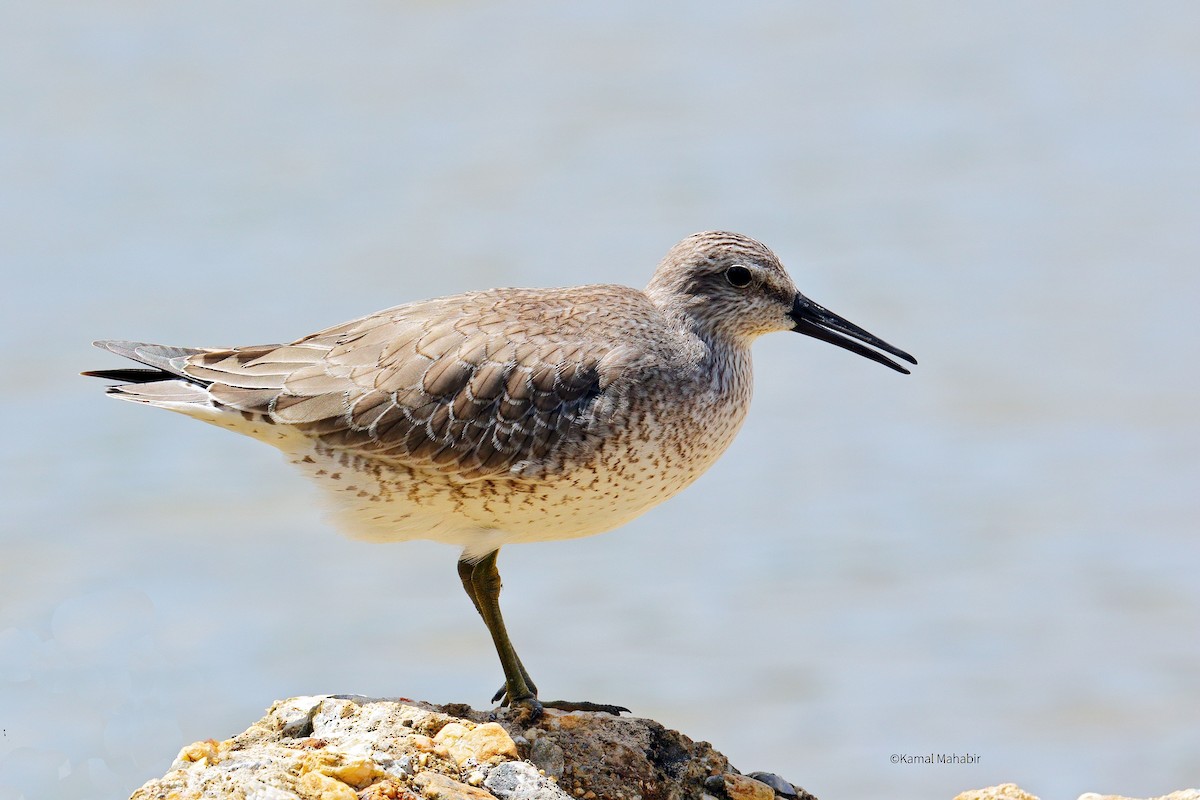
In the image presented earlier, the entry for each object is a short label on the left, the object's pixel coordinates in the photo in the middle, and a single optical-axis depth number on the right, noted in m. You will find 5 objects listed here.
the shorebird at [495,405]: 11.30
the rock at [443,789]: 8.61
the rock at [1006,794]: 10.25
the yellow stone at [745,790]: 9.77
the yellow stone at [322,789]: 8.29
